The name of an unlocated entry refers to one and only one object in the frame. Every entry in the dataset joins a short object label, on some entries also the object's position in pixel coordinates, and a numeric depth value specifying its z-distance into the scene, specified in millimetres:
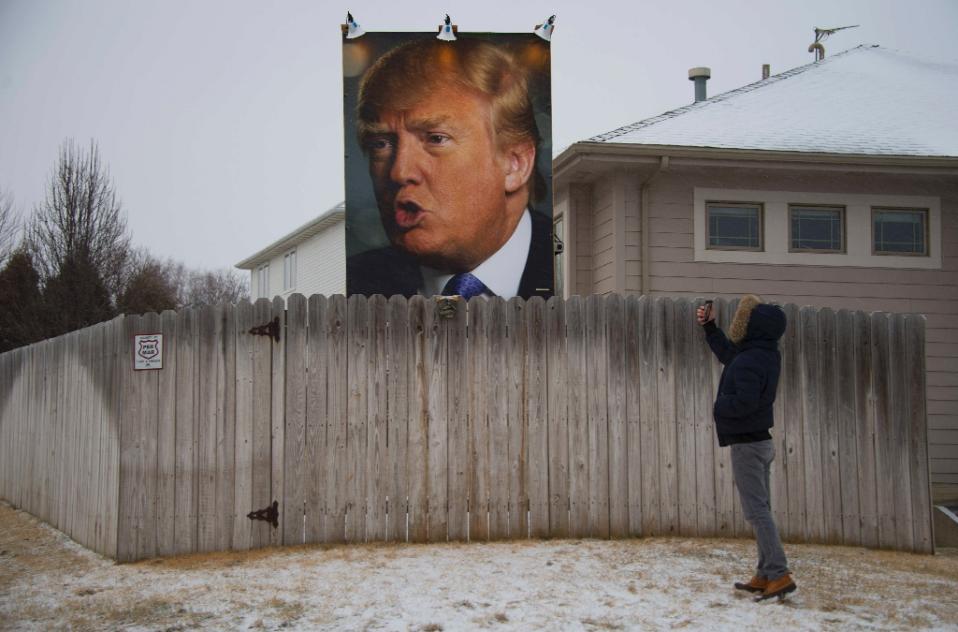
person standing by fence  6004
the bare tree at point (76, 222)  27750
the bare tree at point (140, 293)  30016
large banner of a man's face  12461
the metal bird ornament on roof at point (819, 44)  18344
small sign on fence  7617
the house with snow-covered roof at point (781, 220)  12492
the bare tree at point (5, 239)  31406
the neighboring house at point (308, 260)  26672
